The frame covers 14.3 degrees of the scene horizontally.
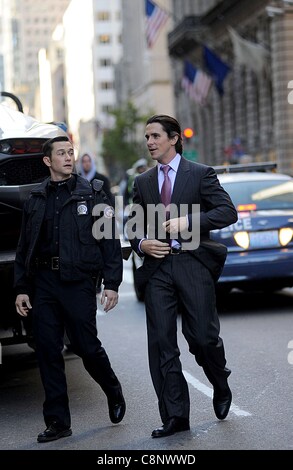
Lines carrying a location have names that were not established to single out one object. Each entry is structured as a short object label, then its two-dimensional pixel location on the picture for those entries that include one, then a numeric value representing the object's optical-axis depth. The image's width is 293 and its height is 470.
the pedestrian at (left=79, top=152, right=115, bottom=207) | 16.94
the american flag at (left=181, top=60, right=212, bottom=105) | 46.66
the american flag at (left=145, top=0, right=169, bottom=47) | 43.59
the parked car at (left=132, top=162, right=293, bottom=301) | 13.74
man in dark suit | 7.10
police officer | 7.27
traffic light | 31.52
